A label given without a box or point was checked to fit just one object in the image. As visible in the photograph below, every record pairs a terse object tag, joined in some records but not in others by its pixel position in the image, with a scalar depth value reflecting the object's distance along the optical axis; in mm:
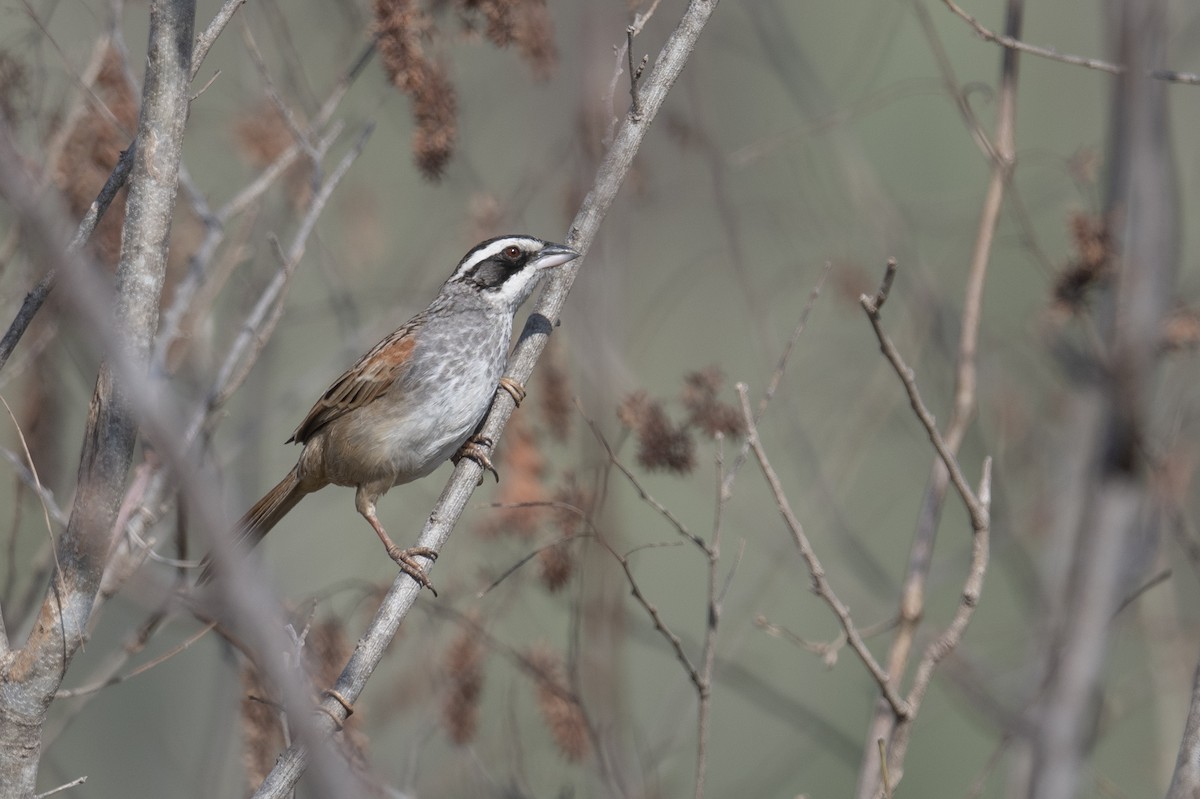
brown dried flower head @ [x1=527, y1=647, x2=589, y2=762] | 9070
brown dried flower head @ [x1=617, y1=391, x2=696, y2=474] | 8562
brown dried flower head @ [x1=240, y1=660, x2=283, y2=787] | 8656
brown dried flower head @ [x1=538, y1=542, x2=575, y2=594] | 9375
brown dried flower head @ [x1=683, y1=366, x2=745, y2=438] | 8789
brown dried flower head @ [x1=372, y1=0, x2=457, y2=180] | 8234
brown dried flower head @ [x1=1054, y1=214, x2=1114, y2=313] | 8703
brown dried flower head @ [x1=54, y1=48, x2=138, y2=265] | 9867
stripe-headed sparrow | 9516
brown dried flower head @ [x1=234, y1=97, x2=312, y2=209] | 11648
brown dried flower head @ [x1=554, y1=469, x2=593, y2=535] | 9547
